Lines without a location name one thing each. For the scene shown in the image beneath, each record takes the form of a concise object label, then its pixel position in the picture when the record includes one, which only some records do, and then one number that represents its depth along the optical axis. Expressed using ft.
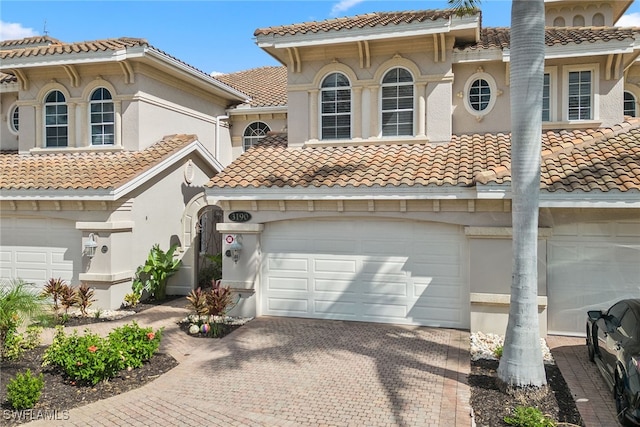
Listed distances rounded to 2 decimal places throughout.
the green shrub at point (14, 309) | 24.63
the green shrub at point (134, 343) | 25.14
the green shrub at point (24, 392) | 20.63
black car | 19.19
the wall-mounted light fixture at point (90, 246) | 39.29
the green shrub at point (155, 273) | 42.93
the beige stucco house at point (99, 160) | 40.32
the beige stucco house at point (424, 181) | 31.48
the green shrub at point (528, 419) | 18.83
